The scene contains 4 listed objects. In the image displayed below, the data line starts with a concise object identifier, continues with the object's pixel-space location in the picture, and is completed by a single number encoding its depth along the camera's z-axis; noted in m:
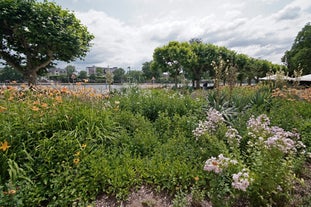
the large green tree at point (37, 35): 7.25
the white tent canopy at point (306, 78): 12.55
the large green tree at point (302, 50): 21.80
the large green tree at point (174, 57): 18.69
